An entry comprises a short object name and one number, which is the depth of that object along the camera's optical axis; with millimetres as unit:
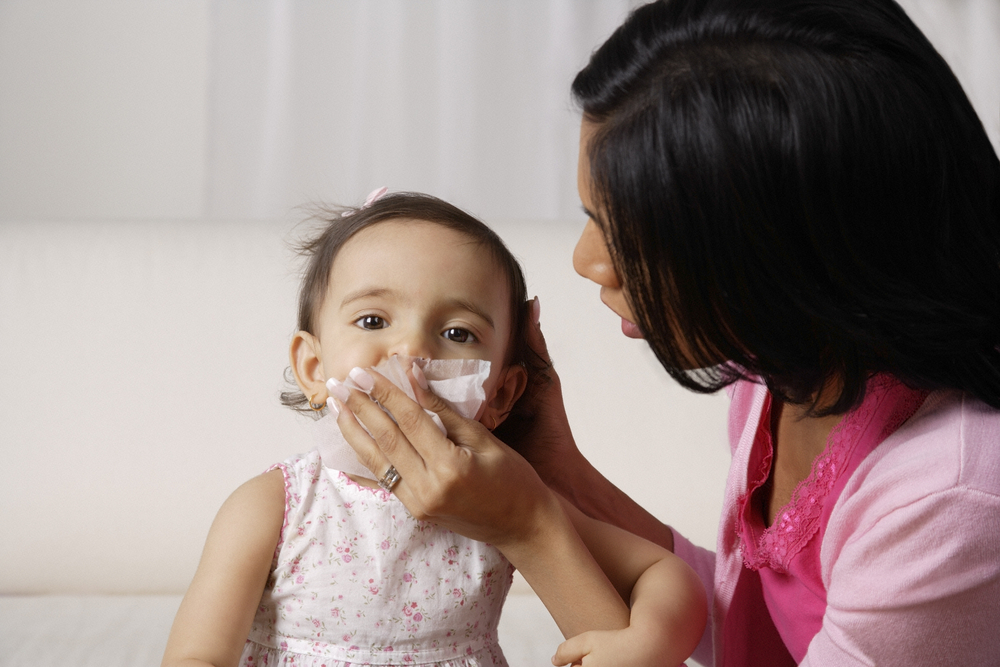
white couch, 1883
